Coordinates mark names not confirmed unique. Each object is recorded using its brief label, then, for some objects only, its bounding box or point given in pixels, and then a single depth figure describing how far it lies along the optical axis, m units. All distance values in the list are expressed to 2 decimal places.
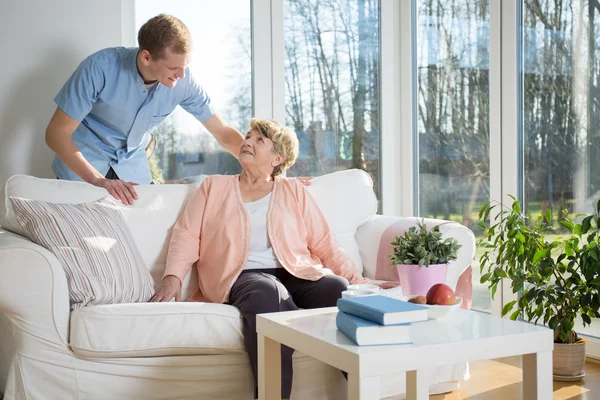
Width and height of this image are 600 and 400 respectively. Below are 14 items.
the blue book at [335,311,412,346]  1.68
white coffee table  1.64
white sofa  2.21
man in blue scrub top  2.89
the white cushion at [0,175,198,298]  2.69
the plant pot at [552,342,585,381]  2.91
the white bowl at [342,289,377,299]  2.01
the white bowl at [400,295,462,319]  1.94
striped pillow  2.36
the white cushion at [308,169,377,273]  3.12
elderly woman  2.66
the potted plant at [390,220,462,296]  2.06
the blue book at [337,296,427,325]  1.69
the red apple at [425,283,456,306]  1.95
